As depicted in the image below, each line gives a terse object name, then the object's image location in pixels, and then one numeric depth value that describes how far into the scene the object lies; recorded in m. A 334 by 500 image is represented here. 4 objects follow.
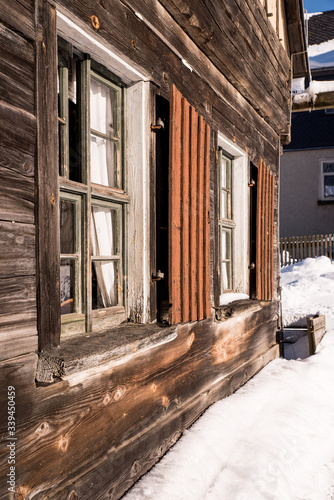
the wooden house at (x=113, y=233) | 1.83
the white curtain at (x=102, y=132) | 2.64
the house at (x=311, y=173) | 17.27
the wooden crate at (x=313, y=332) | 6.29
